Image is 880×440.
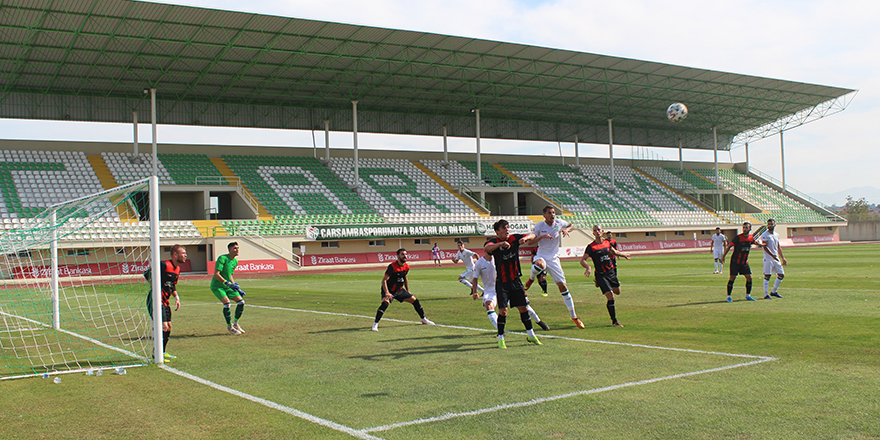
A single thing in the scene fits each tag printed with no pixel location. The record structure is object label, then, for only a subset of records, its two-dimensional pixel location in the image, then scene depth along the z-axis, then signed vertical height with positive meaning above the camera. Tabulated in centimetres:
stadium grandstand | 3453 +1039
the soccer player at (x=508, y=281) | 960 -63
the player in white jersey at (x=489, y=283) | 1045 -72
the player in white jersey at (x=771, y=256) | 1503 -61
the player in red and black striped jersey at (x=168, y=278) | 1007 -44
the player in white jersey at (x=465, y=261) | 1720 -55
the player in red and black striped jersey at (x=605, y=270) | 1156 -62
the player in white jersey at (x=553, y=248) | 1091 -17
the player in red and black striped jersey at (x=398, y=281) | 1202 -73
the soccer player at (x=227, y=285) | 1180 -67
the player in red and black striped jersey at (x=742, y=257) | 1474 -59
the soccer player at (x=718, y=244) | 2538 -45
